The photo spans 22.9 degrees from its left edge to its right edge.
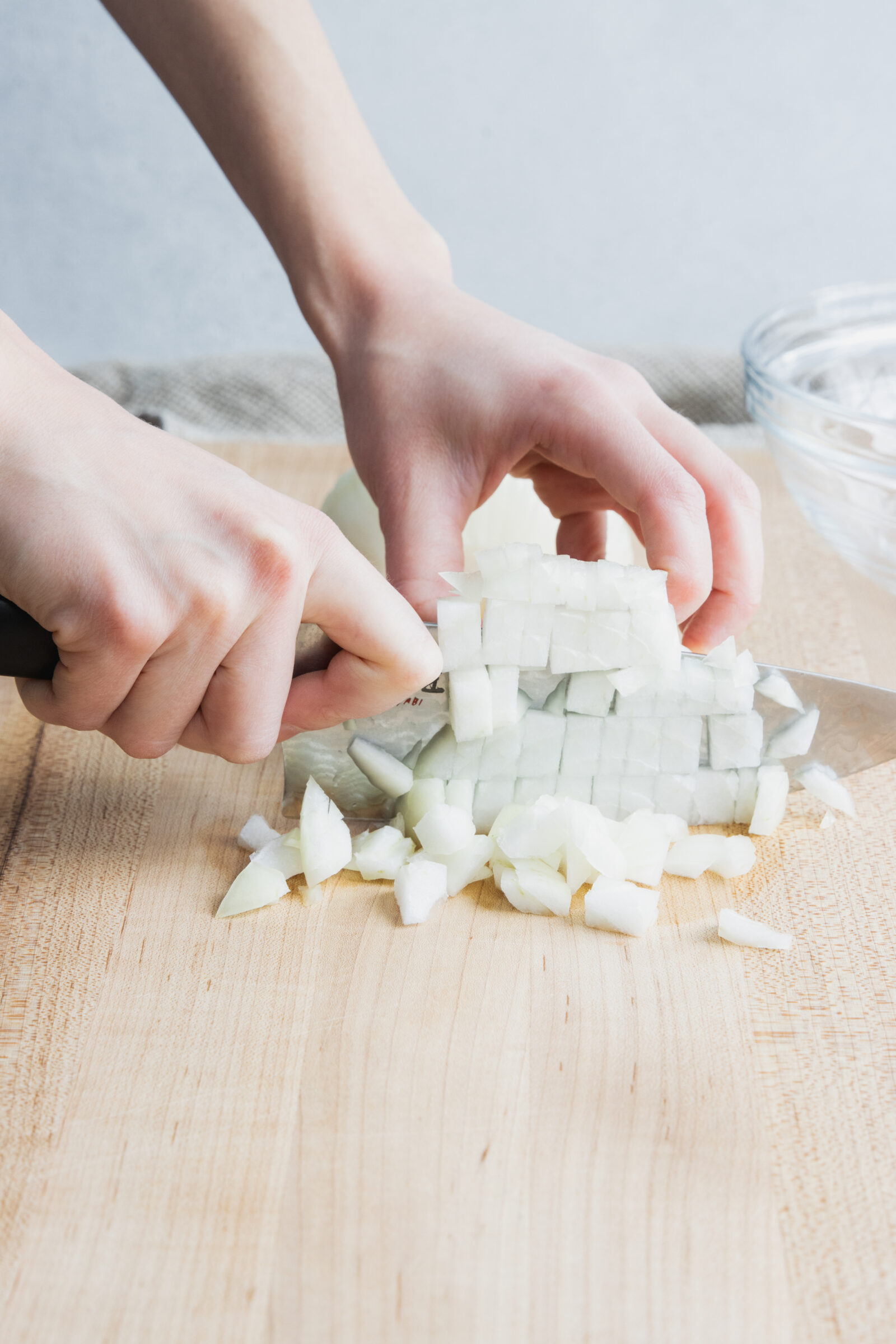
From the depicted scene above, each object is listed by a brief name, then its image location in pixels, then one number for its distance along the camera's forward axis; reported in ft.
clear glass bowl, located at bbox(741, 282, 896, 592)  2.36
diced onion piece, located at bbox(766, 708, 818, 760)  2.15
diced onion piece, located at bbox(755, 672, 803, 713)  2.14
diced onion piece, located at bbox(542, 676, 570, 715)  2.10
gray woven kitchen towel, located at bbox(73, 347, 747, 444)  2.98
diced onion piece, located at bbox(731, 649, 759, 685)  2.11
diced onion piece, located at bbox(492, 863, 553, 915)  2.05
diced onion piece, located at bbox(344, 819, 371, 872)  2.10
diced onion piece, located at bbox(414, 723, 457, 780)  2.12
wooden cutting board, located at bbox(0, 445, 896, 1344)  1.77
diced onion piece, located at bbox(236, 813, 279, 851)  2.12
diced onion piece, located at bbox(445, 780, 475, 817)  2.12
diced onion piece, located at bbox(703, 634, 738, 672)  2.11
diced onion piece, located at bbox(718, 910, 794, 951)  2.01
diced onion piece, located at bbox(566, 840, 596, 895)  2.07
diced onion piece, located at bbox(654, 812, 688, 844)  2.13
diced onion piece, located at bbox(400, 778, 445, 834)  2.11
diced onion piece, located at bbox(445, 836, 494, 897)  2.08
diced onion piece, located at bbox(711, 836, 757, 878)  2.09
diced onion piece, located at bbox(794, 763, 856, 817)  2.17
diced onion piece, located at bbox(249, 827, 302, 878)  2.08
